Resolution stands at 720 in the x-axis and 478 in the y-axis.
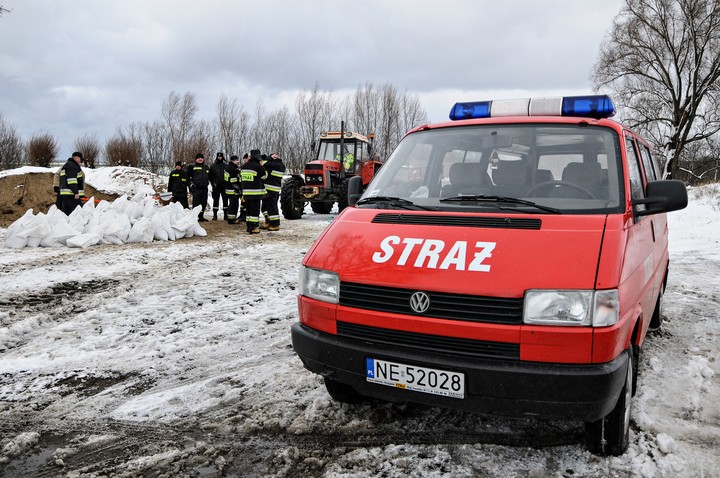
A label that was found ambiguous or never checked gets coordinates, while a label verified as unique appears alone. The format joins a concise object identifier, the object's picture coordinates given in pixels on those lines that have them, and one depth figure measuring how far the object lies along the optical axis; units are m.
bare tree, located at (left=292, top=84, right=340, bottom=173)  45.94
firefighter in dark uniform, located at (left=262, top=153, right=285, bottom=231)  12.62
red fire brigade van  2.33
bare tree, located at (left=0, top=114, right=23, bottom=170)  35.09
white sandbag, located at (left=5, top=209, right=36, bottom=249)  9.30
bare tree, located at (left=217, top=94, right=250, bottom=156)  45.09
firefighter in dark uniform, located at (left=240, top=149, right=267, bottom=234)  11.55
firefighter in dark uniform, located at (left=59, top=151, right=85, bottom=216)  12.20
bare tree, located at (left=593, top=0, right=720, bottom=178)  26.53
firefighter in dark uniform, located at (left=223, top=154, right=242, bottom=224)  13.69
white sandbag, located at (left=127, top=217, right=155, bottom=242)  10.26
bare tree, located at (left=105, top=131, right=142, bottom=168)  31.81
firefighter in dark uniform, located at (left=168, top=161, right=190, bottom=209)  14.07
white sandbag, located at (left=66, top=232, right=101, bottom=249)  9.39
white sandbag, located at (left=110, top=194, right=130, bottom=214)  11.59
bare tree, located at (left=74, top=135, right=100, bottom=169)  32.47
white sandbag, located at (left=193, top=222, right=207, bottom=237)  11.27
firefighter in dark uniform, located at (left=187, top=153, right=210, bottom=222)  13.73
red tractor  16.16
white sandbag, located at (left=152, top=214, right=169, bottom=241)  10.62
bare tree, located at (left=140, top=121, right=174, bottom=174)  41.97
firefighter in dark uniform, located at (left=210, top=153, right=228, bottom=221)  14.06
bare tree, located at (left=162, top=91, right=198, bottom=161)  42.69
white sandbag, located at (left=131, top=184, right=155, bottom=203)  21.80
